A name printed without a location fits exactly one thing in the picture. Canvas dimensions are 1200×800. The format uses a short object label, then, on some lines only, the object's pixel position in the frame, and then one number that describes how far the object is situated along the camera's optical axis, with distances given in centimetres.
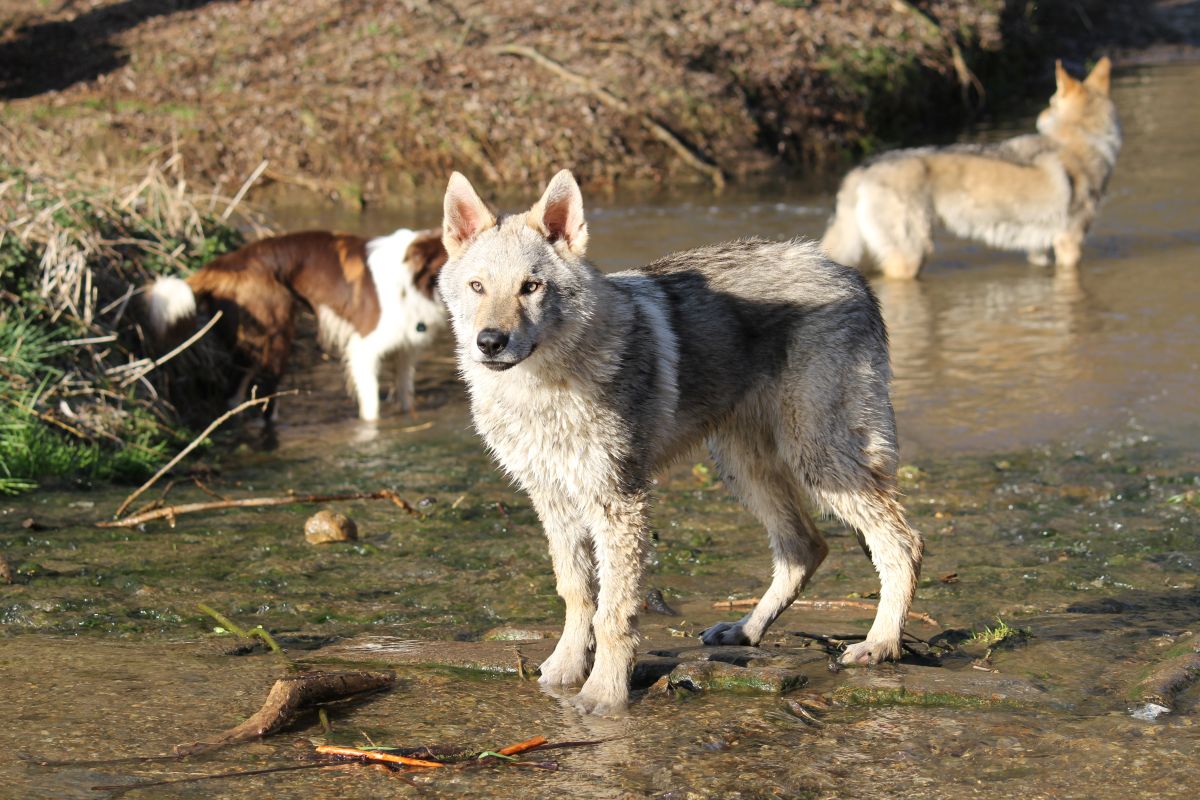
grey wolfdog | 965
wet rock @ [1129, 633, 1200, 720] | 852
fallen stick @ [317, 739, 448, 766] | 788
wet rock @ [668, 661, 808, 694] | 920
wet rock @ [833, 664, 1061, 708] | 883
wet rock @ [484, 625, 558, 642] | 1077
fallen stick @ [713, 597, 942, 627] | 1165
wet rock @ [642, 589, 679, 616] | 1173
